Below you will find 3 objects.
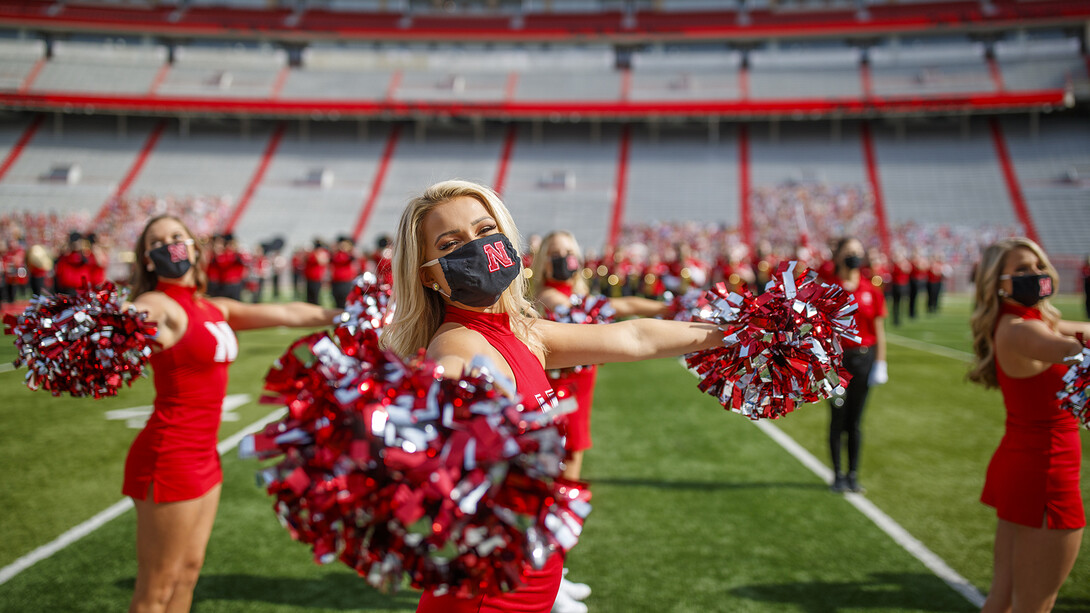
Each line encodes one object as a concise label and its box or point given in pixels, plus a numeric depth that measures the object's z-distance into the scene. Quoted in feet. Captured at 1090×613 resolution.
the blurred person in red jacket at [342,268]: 40.29
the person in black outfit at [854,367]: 16.17
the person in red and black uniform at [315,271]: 45.01
